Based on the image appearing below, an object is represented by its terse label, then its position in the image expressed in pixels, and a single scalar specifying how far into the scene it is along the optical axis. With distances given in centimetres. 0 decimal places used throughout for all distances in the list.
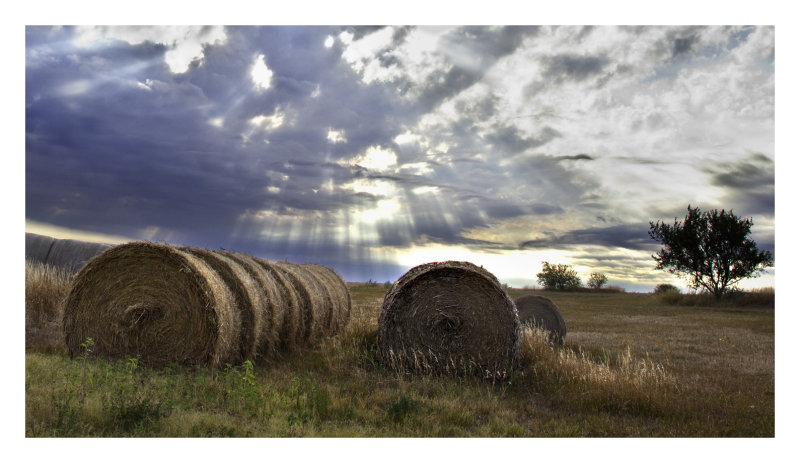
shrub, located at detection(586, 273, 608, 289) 4508
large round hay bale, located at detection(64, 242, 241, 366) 812
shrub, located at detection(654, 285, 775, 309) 2986
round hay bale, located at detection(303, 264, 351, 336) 1324
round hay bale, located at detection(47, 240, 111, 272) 1809
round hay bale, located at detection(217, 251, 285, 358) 894
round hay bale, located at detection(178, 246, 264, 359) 870
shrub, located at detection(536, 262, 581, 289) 4509
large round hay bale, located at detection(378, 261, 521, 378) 863
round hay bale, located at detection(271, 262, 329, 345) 1133
